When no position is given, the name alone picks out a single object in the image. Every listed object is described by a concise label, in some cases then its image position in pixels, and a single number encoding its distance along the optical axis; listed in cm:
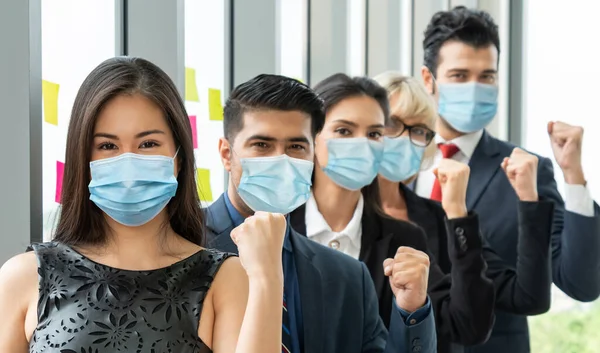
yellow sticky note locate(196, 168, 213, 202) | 340
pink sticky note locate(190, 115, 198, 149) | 334
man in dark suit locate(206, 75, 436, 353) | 251
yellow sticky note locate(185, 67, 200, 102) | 334
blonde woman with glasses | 332
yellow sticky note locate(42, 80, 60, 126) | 266
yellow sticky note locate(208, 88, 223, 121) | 344
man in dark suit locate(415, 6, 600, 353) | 352
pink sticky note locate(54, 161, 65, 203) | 270
